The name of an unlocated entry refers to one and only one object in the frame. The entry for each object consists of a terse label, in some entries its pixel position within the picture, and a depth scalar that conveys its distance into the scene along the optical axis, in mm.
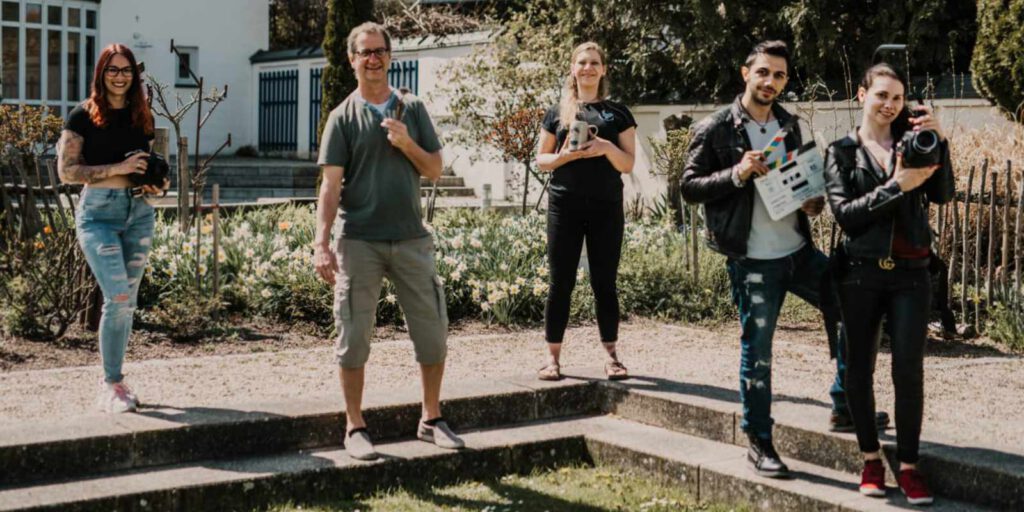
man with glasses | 5695
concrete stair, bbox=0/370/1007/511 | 5352
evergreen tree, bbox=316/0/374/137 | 17984
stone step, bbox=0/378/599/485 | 5512
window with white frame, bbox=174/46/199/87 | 24547
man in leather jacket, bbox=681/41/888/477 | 5402
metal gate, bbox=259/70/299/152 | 24230
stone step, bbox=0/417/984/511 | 5320
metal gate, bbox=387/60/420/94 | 20844
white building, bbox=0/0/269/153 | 23094
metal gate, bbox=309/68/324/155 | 23297
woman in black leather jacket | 5105
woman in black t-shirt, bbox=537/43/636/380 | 6738
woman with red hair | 6113
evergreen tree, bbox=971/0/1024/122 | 11641
